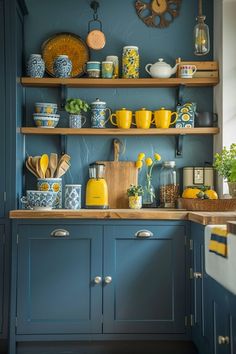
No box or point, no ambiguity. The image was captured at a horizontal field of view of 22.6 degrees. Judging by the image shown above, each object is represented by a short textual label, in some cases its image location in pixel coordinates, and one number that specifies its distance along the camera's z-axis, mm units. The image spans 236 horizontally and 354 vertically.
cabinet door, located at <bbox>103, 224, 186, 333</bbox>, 3535
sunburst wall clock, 4219
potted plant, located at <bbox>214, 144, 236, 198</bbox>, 3462
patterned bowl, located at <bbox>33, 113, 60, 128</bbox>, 4008
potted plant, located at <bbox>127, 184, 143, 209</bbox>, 3980
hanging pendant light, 3203
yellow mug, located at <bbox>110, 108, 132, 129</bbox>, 4035
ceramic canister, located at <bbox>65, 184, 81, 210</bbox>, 3967
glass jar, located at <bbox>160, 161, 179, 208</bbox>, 4090
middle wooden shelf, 3988
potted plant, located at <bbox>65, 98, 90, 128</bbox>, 4059
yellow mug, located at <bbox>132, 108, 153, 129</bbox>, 4023
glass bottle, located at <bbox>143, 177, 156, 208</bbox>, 4145
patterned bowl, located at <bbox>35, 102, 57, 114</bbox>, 4020
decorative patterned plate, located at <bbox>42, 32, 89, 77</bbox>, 4164
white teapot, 4027
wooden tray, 3510
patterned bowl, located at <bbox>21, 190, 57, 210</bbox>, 3678
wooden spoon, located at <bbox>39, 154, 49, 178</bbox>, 4019
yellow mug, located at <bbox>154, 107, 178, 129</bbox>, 4023
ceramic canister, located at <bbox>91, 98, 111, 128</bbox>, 4059
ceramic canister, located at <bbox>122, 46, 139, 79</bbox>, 4062
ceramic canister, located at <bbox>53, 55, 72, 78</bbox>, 4004
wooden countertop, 3527
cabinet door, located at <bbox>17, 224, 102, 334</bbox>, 3531
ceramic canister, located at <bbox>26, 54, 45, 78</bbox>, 3992
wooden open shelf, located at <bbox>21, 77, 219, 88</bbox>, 4008
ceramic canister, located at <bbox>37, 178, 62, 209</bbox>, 3912
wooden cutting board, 4117
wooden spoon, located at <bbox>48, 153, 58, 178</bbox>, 4055
